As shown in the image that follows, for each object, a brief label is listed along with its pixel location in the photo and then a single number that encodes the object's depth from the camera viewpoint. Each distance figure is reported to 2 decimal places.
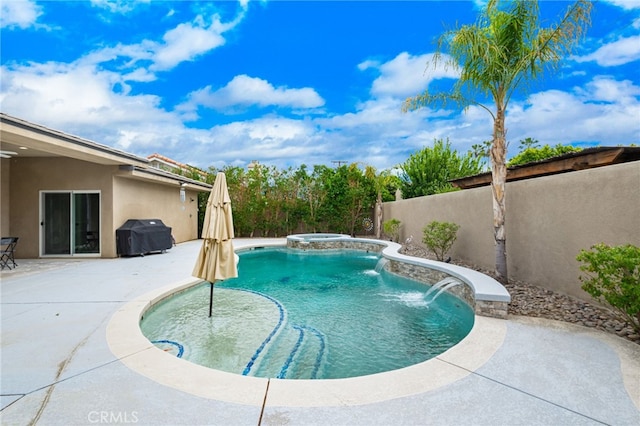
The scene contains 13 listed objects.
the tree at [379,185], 21.15
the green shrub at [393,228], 17.31
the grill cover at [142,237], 11.03
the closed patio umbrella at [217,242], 5.18
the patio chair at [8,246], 8.50
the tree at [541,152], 20.43
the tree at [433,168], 21.14
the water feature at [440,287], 6.82
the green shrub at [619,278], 3.51
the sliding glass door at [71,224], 11.05
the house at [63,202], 10.80
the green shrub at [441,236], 10.07
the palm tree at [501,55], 6.20
